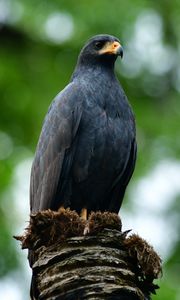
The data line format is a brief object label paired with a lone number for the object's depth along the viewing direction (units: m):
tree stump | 13.47
